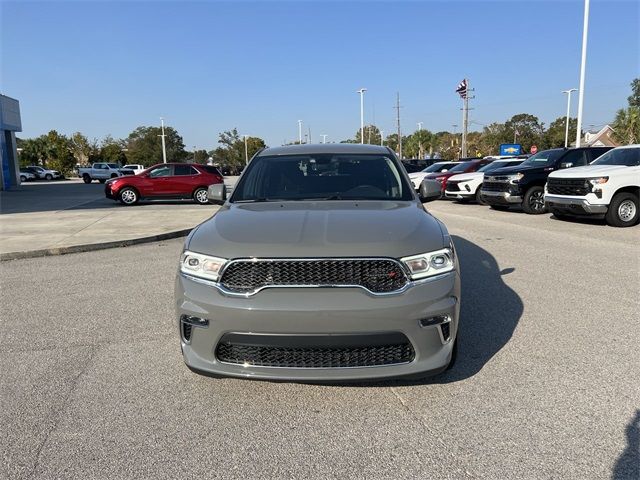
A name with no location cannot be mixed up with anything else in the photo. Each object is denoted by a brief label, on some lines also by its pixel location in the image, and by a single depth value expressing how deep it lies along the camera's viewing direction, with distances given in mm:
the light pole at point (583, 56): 24250
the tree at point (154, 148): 89438
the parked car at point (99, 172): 47188
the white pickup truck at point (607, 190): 10805
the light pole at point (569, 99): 57569
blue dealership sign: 57031
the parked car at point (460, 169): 20281
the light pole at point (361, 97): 57088
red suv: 19531
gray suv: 2873
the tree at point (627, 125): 46844
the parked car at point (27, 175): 50019
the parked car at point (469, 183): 17656
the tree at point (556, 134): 83625
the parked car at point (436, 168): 22484
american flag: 49500
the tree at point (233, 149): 99000
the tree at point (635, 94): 80500
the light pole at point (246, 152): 92112
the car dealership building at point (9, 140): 32344
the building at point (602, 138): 85788
